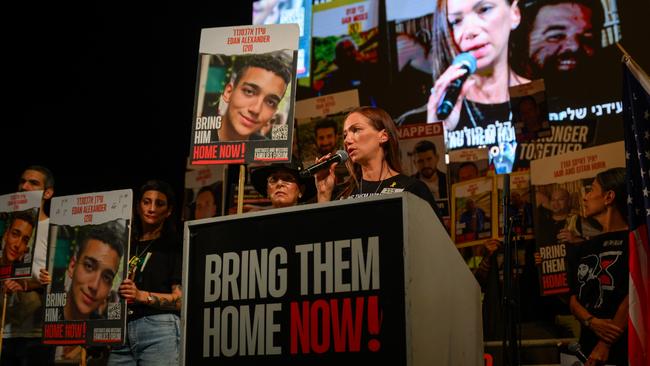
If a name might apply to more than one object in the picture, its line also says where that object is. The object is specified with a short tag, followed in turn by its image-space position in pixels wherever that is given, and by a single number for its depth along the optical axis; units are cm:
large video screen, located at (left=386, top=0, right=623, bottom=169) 600
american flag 311
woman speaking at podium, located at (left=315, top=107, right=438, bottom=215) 265
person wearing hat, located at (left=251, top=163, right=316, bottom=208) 341
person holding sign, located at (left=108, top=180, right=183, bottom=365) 352
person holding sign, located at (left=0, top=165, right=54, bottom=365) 428
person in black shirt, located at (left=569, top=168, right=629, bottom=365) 360
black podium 156
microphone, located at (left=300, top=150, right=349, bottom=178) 244
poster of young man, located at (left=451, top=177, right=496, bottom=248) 434
